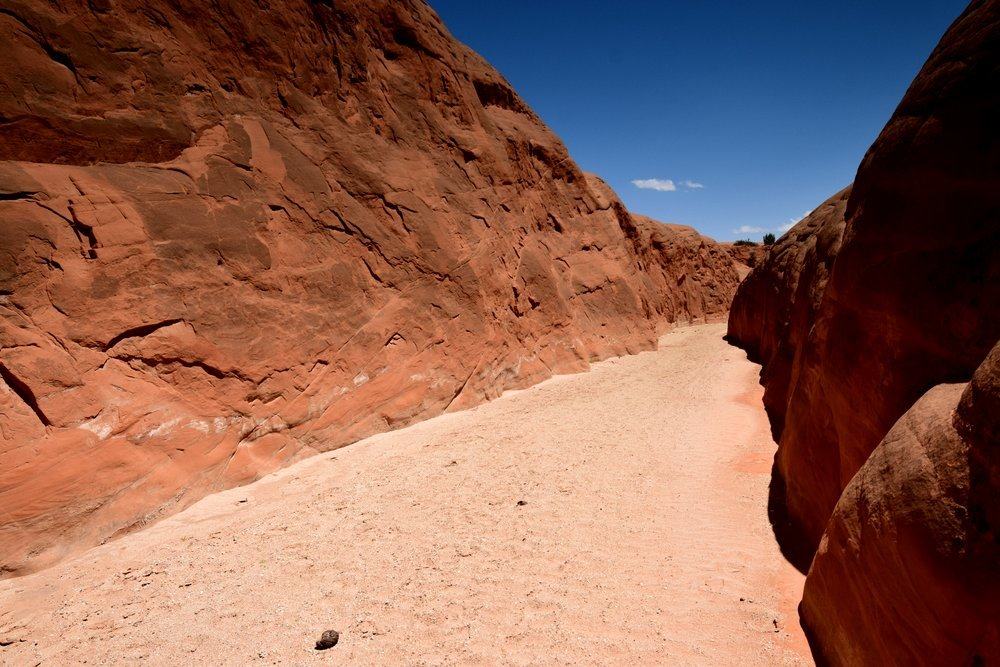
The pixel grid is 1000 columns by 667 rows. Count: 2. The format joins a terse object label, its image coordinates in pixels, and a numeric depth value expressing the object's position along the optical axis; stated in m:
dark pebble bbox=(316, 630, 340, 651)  3.07
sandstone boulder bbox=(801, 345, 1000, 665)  1.91
